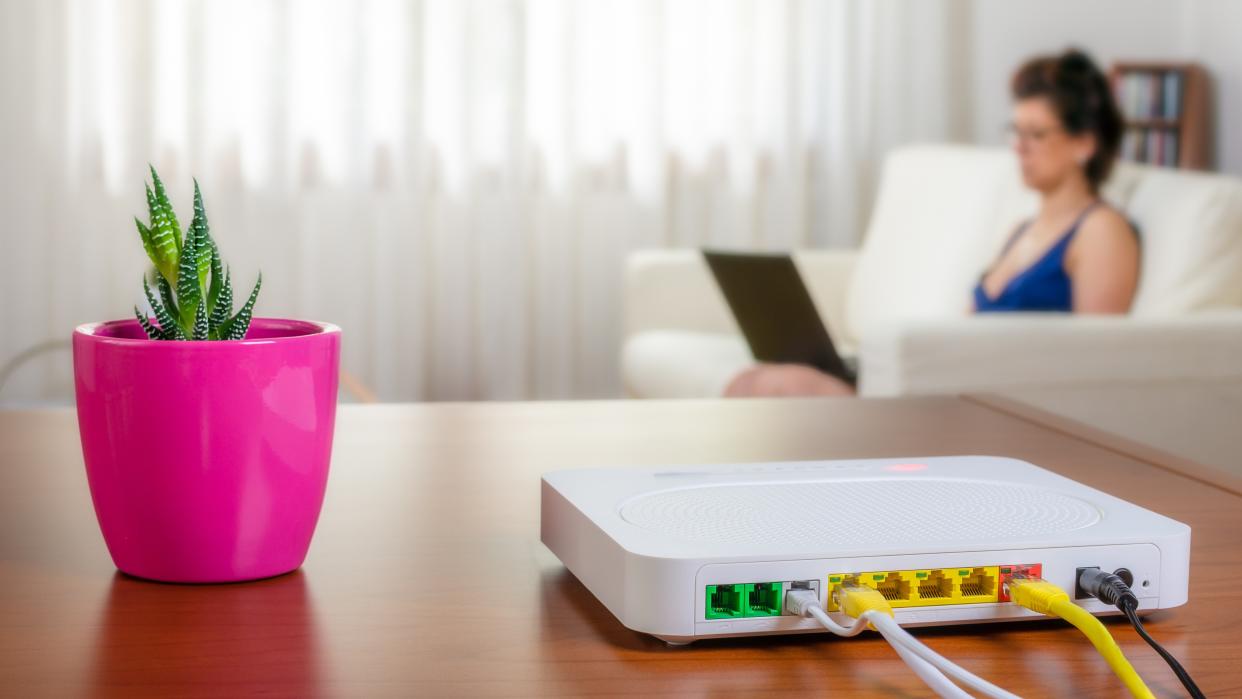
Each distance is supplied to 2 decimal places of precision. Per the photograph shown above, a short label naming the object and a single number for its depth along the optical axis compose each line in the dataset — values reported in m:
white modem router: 0.97
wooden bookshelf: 5.59
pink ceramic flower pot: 1.03
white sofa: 2.89
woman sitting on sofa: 3.50
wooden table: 0.95
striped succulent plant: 1.04
